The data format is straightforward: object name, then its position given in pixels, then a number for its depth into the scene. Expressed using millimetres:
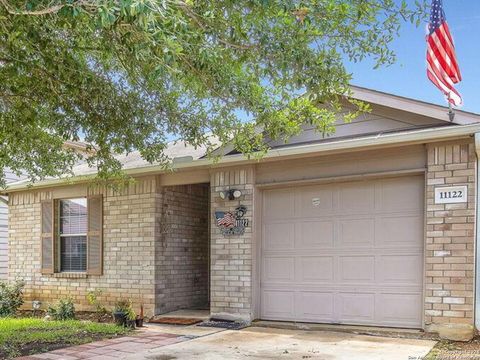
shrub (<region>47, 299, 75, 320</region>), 8977
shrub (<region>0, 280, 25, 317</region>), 10055
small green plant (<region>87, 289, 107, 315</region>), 9383
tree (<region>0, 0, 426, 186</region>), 3826
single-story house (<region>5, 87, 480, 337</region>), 6430
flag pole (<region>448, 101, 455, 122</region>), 6530
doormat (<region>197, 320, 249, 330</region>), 7551
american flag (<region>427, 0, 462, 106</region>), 6422
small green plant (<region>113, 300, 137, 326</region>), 7938
